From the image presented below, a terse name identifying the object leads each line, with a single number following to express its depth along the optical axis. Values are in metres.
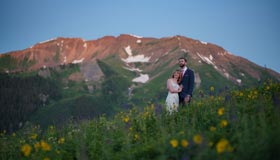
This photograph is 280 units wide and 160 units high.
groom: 12.54
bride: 12.48
